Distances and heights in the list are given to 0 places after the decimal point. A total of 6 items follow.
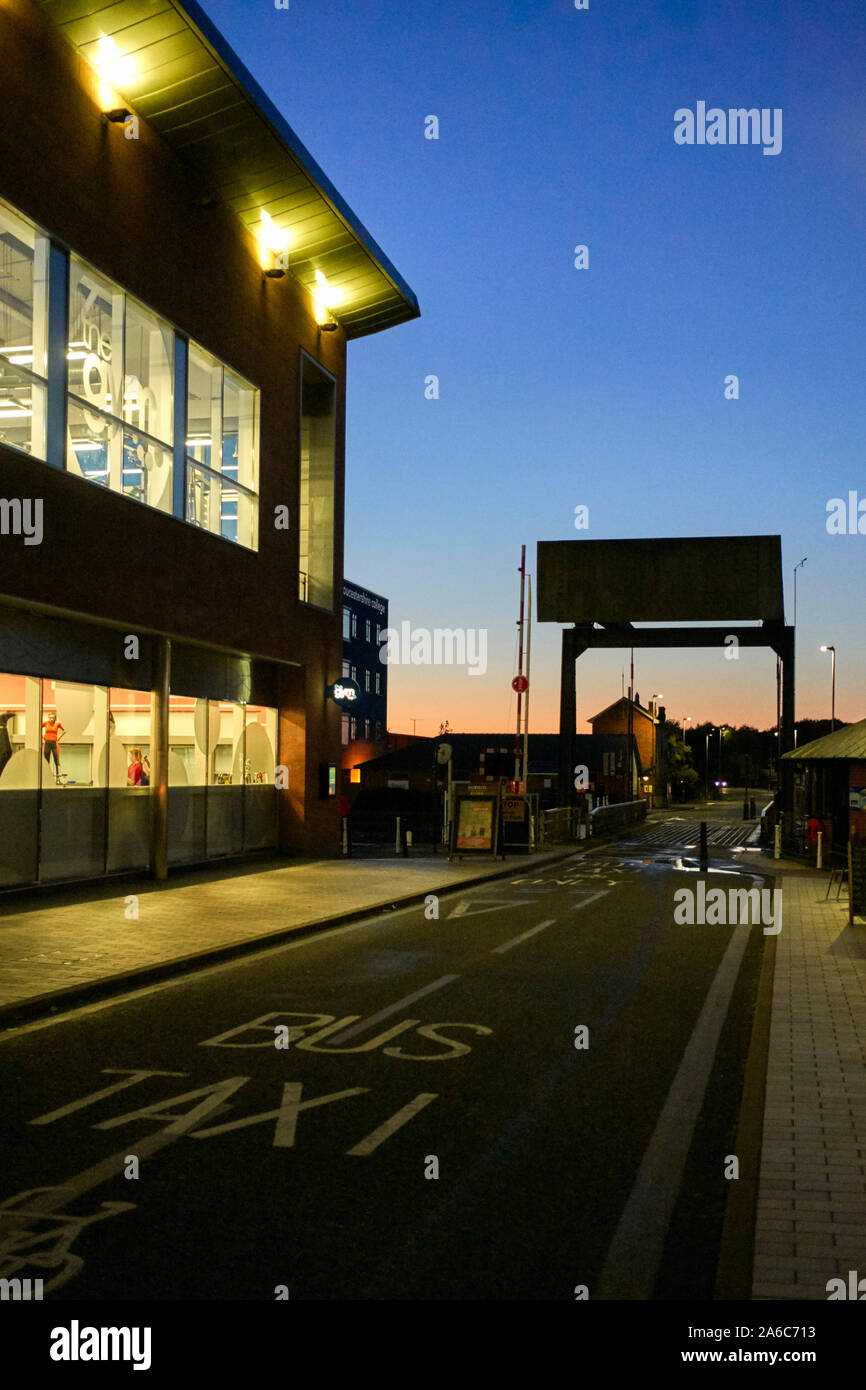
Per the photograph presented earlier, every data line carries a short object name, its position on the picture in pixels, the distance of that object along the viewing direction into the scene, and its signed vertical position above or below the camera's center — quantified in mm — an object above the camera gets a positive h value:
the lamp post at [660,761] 108625 -199
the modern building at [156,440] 15359 +4893
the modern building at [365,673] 82188 +6063
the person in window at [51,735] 16703 +275
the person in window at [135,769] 19156 -227
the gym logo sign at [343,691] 26359 +1452
